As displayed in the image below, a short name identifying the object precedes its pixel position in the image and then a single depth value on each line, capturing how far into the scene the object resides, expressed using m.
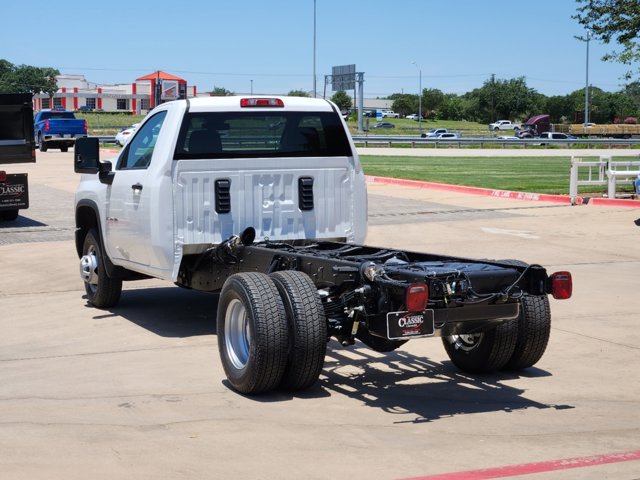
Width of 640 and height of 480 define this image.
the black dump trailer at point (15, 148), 18.41
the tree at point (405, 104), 179.38
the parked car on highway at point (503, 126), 117.90
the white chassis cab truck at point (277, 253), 7.01
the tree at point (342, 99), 149.75
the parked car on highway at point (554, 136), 82.41
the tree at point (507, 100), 150.50
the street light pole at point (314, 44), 64.89
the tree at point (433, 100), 168.38
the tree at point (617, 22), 23.88
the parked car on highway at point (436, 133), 82.74
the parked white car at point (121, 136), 49.91
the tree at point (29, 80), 140.62
